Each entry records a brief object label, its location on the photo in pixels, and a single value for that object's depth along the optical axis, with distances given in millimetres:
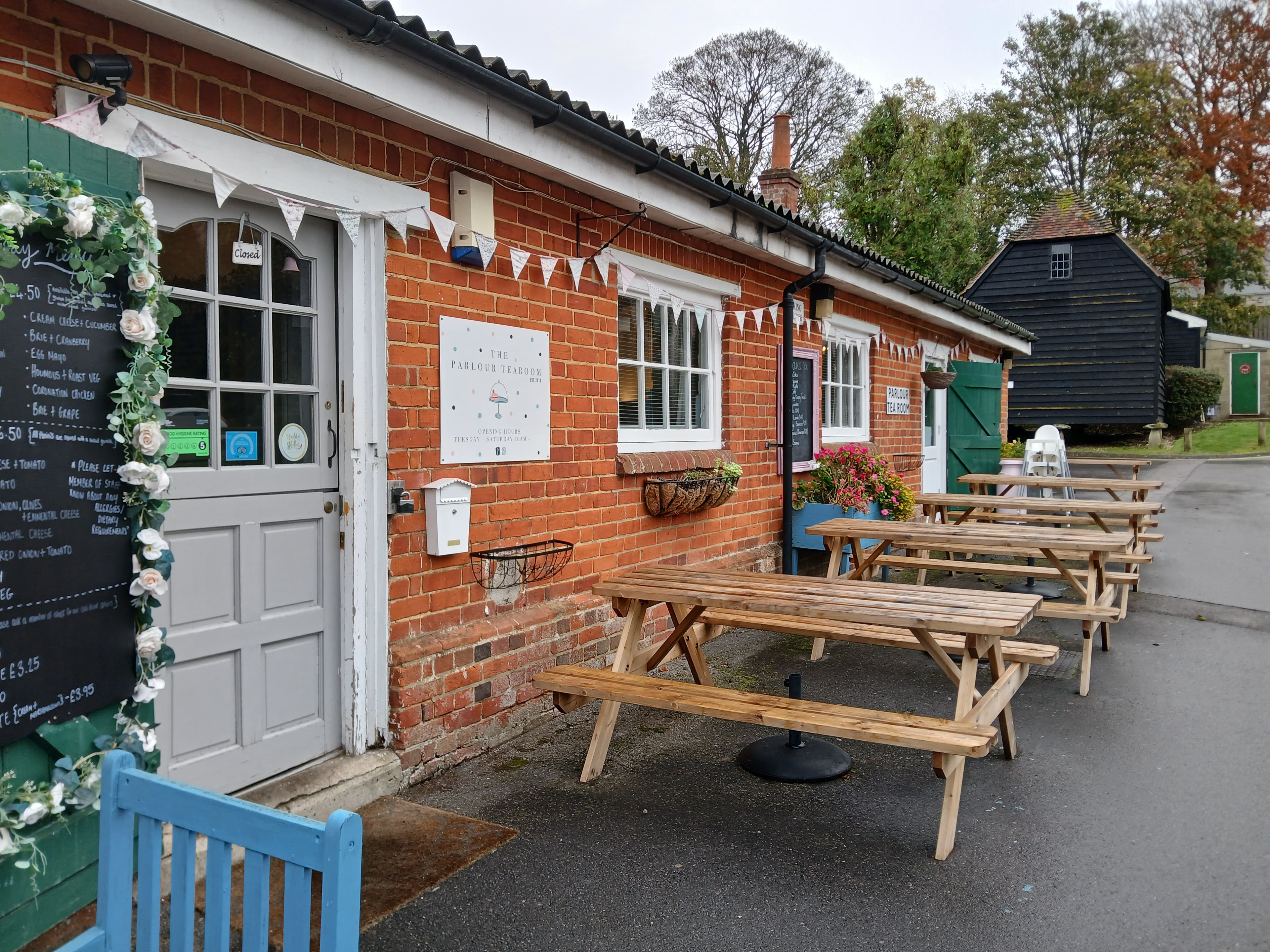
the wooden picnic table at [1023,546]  5359
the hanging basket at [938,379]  10906
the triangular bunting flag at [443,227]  3842
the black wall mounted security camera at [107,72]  2561
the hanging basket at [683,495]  5496
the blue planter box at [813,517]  7320
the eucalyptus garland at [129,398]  2178
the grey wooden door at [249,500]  3055
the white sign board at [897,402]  9914
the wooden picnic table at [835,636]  3164
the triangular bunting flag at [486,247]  4035
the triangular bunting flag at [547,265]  4523
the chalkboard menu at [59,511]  2135
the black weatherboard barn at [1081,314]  21266
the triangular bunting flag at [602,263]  4996
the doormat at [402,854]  2777
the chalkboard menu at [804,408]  7531
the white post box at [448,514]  3840
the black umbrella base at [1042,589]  7359
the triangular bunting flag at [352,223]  3461
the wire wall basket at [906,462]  10109
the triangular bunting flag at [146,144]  2730
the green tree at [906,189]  17719
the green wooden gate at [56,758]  2158
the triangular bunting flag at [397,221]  3633
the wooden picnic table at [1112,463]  10703
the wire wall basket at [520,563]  4188
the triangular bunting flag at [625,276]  5211
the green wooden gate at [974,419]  12258
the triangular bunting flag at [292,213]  3174
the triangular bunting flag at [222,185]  2939
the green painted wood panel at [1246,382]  29266
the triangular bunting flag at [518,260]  4297
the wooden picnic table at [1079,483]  8633
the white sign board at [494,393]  3996
